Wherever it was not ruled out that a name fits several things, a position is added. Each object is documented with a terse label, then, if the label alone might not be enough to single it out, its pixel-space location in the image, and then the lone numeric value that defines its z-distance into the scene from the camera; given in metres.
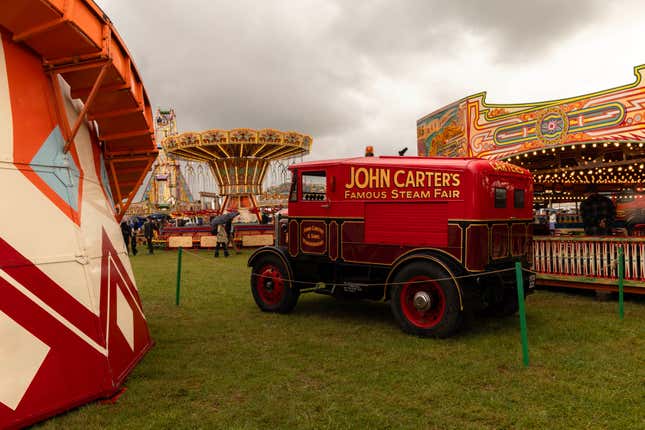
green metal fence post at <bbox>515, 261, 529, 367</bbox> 4.99
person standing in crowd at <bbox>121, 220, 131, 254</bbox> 18.31
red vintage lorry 6.14
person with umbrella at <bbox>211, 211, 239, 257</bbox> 18.11
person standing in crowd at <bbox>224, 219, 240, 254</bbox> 18.89
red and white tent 3.50
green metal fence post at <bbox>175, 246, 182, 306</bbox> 8.66
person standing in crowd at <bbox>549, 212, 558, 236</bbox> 24.36
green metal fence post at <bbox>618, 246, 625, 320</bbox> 7.18
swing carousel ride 26.34
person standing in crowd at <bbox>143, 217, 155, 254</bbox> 20.40
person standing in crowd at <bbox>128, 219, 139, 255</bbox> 19.25
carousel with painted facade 8.84
